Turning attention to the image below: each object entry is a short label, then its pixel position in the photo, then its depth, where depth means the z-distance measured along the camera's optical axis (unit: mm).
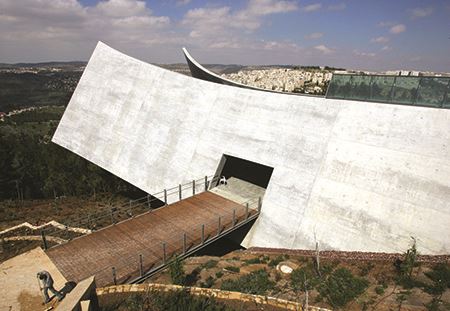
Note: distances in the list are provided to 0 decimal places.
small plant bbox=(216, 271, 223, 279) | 10281
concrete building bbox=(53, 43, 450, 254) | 11359
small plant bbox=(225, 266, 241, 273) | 10870
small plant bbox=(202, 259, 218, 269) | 11047
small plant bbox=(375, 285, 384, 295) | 8631
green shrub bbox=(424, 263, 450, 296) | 8359
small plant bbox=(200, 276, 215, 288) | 9664
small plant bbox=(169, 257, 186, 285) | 9016
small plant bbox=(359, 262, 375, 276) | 10080
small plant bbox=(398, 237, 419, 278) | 9297
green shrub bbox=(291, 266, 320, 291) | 9422
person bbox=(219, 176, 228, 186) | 16797
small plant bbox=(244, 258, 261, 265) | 11851
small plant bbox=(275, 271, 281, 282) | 10158
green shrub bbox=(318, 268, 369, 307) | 8500
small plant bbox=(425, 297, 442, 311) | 7534
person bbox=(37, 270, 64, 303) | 7406
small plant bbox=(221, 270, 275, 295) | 9188
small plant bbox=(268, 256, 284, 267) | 11594
